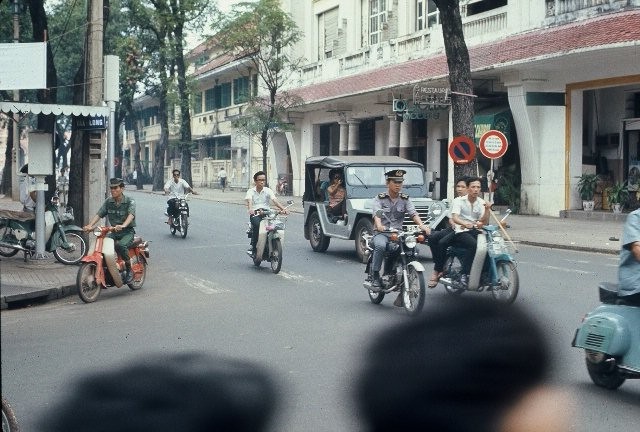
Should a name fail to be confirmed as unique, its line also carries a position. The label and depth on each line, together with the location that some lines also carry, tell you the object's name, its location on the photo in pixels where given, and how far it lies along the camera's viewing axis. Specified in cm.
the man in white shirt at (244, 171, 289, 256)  1417
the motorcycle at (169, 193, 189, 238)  2030
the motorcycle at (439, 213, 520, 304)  970
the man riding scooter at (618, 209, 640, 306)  584
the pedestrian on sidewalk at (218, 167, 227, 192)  5231
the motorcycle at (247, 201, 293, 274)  1352
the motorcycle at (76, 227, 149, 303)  1089
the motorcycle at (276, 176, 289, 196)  4409
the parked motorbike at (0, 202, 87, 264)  1441
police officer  1005
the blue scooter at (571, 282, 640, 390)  579
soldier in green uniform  1148
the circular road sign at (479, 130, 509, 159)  1981
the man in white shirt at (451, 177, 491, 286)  1021
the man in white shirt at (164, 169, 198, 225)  2063
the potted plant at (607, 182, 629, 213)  2355
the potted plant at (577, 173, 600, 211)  2447
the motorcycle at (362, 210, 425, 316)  927
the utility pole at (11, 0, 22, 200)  2686
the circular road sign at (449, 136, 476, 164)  1964
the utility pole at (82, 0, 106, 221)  1497
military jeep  1523
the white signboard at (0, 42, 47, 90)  1193
